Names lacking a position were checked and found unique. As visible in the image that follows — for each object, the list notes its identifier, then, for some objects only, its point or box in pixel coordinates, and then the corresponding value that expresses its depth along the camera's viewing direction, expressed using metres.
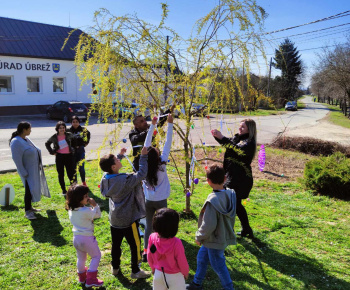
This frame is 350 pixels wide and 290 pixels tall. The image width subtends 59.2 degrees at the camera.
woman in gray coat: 5.09
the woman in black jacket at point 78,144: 6.41
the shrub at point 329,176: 6.84
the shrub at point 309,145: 11.64
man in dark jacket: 4.42
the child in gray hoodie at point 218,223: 3.10
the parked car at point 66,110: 21.31
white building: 23.38
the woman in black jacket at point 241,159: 4.30
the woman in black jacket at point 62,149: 6.16
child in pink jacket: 2.65
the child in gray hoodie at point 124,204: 3.35
